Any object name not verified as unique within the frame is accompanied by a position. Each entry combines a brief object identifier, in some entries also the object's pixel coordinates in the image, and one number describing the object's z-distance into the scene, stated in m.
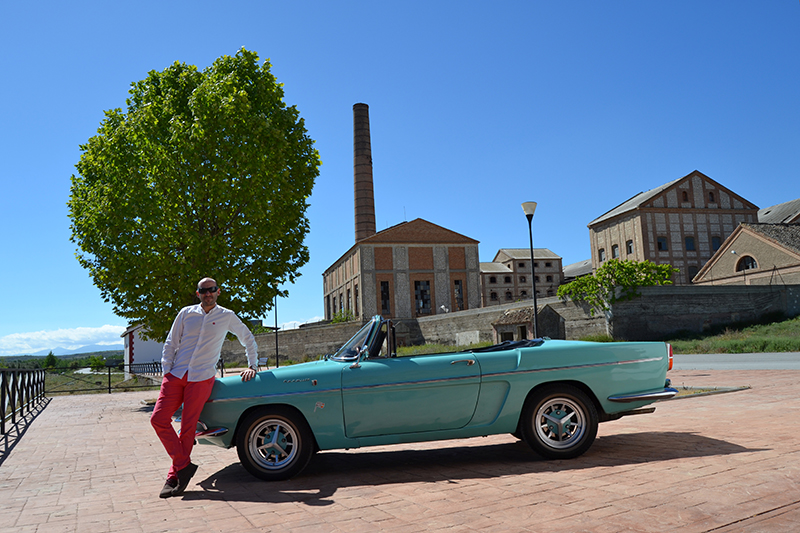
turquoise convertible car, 5.08
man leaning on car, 4.89
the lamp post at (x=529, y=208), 17.14
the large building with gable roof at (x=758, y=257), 38.94
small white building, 59.88
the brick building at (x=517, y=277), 85.06
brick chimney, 59.22
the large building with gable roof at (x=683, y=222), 59.09
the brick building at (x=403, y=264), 57.16
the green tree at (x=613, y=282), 31.72
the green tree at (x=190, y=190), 13.66
